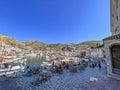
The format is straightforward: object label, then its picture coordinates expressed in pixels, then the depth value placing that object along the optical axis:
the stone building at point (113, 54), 5.70
